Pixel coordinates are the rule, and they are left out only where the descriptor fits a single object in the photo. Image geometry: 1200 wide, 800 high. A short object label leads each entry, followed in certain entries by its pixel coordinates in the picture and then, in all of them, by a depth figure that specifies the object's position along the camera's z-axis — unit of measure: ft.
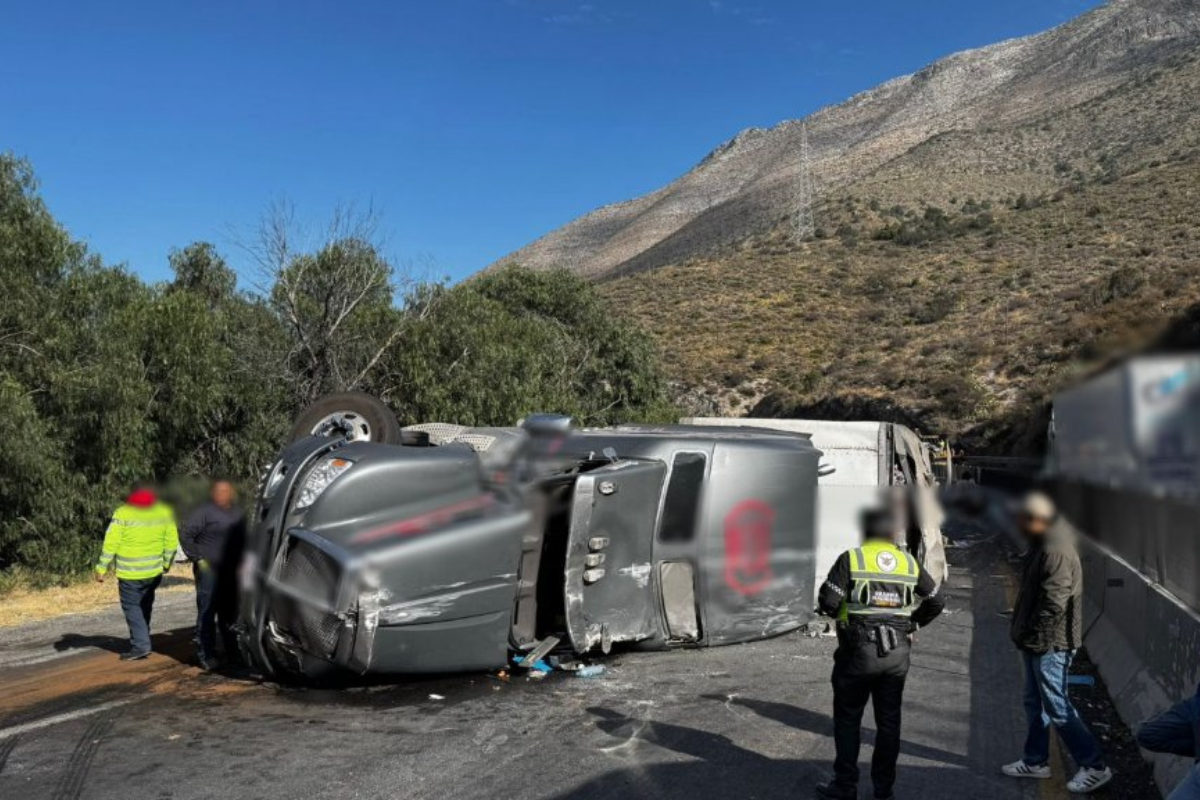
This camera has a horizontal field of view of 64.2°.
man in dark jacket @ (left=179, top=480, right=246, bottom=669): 26.35
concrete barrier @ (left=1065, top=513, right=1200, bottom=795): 18.24
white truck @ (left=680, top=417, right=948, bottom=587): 30.90
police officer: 16.57
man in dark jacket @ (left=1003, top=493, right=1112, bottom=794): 17.40
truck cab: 15.08
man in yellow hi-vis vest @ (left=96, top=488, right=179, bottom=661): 27.48
